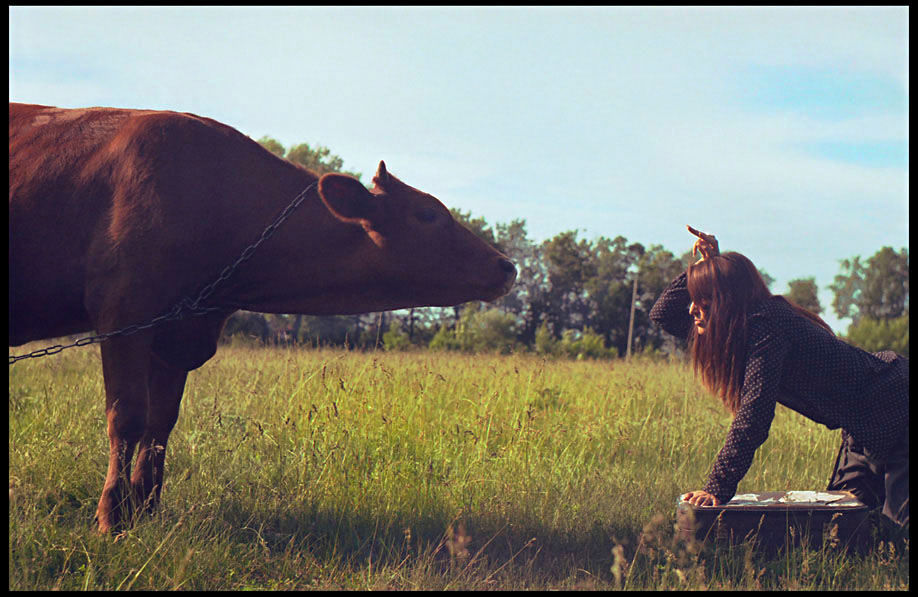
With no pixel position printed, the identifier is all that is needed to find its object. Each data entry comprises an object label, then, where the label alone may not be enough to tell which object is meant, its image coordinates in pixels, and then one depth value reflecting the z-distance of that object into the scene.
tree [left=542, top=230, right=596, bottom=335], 36.03
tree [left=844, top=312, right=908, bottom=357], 38.16
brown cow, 3.67
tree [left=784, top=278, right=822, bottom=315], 50.62
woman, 3.78
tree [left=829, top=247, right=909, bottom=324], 57.16
